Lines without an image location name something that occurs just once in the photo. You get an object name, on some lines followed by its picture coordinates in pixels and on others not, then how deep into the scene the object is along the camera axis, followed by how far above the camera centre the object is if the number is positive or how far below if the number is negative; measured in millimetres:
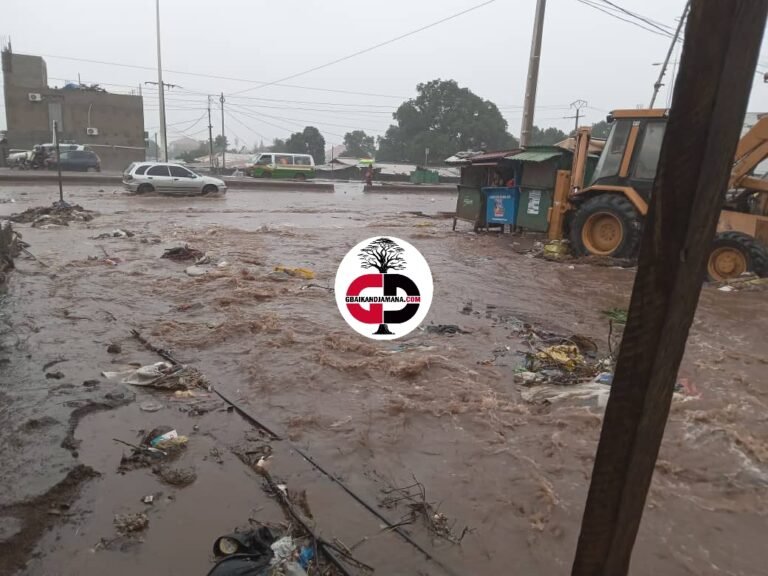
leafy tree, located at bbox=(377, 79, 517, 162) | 59250 +4943
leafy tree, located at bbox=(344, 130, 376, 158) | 77250 +2444
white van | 33656 -733
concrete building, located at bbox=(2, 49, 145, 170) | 38750 +1899
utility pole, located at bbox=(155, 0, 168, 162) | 30719 +3156
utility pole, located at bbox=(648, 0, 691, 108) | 15266 +3393
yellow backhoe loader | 8242 -345
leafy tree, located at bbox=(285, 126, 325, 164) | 54628 +1355
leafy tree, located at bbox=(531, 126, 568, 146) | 71500 +5258
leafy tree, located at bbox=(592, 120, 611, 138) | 62484 +6271
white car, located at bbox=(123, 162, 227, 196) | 21078 -1328
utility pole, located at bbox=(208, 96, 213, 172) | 48169 +2067
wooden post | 1171 -166
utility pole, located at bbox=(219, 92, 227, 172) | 50944 +3837
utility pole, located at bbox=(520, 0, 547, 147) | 15234 +2875
